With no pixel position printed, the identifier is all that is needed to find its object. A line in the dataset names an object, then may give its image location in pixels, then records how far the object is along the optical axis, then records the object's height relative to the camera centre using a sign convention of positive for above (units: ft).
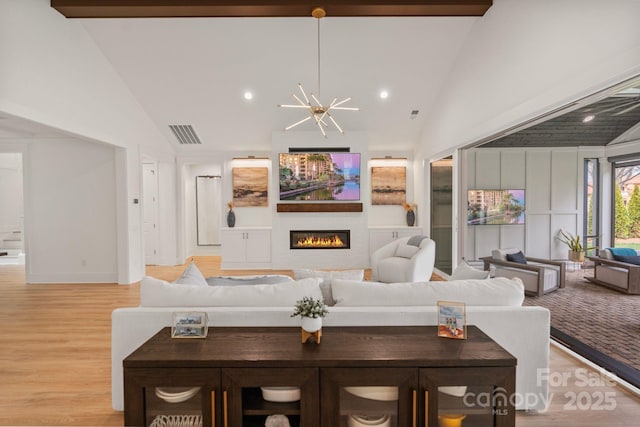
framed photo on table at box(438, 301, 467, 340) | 5.92 -2.14
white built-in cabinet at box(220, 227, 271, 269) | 22.08 -2.81
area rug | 9.07 -4.28
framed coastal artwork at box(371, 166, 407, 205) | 23.97 +1.89
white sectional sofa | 6.60 -2.15
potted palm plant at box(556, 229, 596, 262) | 21.48 -2.74
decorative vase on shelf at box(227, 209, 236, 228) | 23.22 -0.84
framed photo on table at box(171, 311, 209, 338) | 5.99 -2.20
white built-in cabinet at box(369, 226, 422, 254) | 21.97 -1.89
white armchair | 15.08 -2.74
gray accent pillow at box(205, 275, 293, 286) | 7.96 -1.84
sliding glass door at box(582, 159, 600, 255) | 22.74 +0.09
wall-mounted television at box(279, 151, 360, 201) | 21.48 +2.08
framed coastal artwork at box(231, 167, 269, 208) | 23.89 +1.65
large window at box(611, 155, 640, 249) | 21.88 -0.01
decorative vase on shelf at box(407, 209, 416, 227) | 22.91 -0.84
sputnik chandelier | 12.40 +6.08
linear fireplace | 21.99 -2.21
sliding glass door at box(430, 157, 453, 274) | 18.04 -0.29
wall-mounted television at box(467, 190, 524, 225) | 22.88 -0.09
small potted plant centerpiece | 5.75 -2.01
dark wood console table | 5.04 -2.80
